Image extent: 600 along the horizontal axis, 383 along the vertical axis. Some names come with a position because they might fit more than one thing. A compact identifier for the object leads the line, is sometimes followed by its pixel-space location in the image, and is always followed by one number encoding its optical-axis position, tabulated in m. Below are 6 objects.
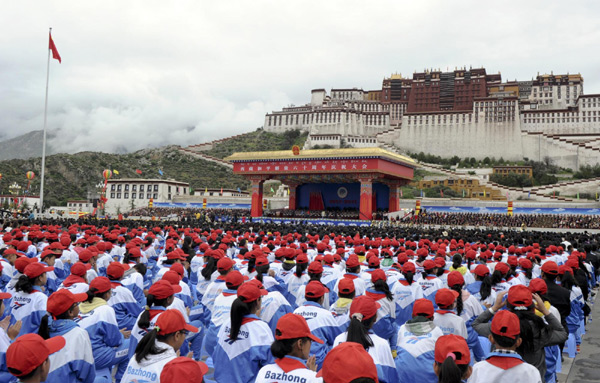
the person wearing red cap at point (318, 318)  4.14
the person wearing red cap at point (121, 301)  5.25
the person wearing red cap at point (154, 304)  4.11
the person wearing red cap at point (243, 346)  3.59
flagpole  32.11
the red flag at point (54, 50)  31.30
